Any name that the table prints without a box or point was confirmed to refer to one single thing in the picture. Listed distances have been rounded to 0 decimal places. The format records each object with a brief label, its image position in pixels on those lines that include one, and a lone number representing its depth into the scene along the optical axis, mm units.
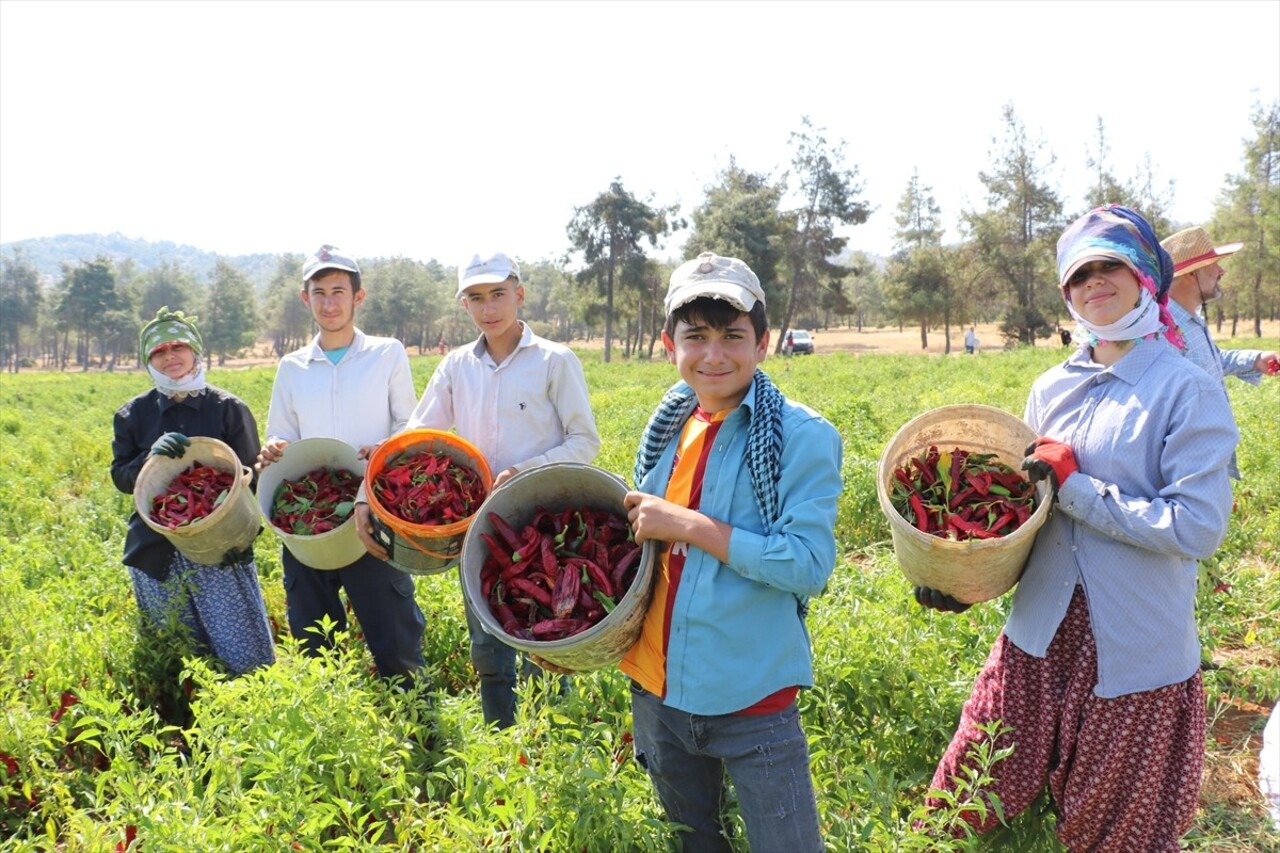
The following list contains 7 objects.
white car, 41188
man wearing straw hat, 3611
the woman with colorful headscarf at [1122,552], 2150
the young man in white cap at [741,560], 1912
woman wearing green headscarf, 4035
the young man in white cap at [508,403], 3332
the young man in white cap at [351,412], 3777
